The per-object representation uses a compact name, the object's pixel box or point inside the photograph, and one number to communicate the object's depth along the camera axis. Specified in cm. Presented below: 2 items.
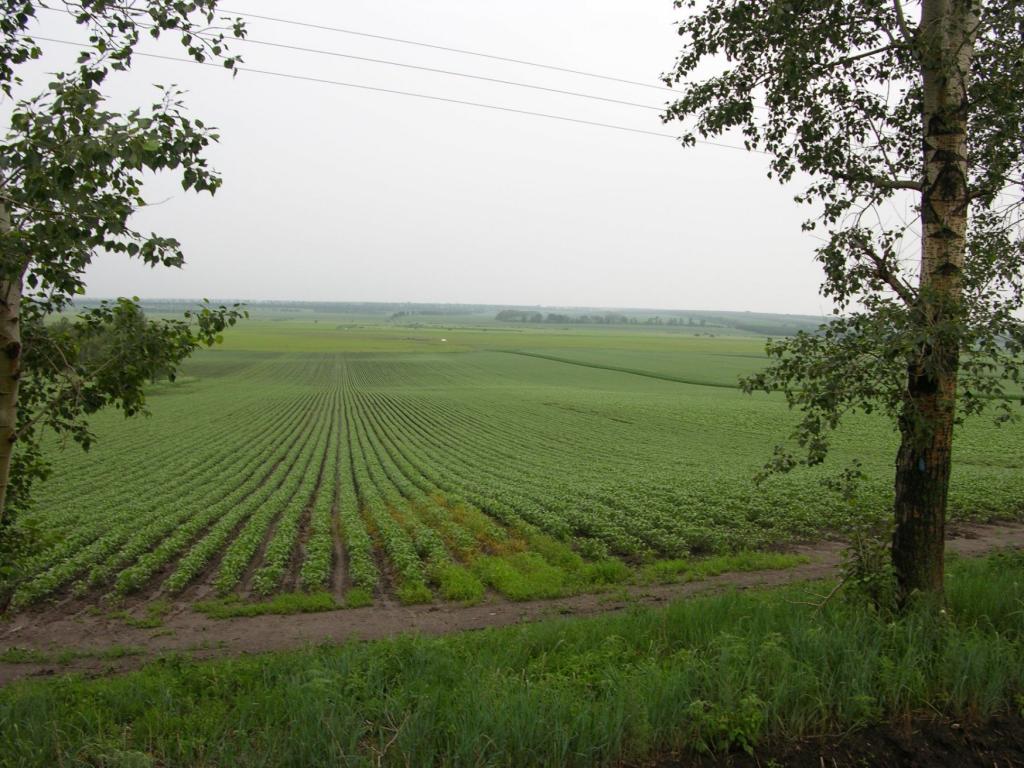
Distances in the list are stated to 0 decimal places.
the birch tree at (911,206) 516
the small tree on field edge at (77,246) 319
